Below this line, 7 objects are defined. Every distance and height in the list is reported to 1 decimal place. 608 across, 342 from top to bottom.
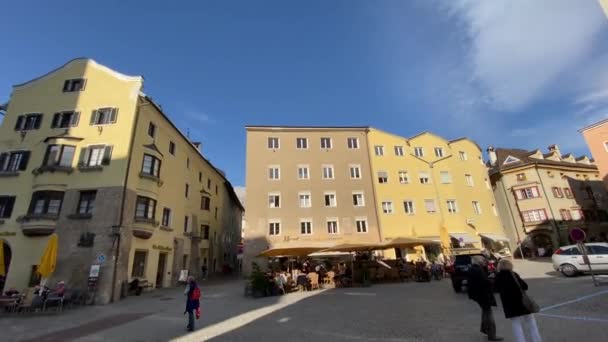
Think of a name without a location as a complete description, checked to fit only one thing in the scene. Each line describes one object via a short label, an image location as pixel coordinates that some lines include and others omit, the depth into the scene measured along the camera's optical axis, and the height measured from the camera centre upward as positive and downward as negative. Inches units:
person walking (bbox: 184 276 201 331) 387.9 -40.0
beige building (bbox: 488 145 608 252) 1476.4 +272.7
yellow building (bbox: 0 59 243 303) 754.8 +261.2
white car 613.0 -22.1
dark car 567.8 -30.8
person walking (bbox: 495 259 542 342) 215.5 -36.0
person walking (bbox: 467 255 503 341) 271.3 -37.1
